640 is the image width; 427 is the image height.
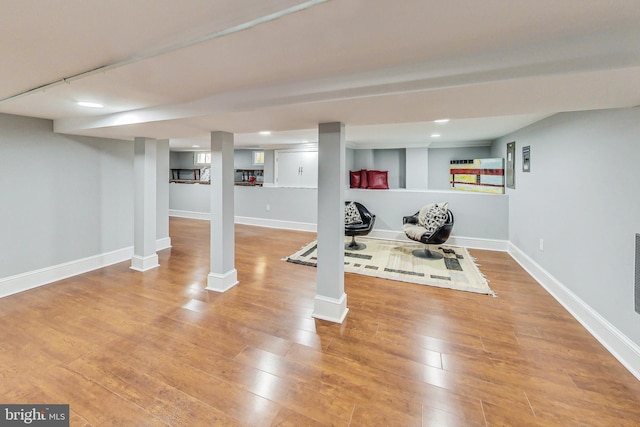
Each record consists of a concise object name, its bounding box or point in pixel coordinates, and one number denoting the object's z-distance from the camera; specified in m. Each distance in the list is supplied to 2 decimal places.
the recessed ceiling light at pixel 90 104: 2.50
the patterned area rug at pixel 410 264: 3.43
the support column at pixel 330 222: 2.47
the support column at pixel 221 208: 3.10
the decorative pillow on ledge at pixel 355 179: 6.54
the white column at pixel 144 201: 3.81
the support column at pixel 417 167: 6.35
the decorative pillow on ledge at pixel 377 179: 6.30
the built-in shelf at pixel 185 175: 8.69
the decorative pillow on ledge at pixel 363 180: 6.52
